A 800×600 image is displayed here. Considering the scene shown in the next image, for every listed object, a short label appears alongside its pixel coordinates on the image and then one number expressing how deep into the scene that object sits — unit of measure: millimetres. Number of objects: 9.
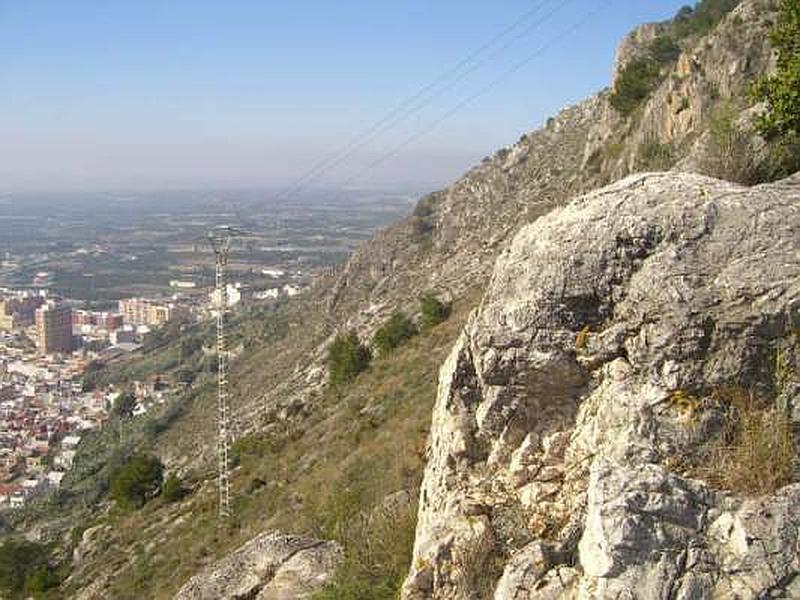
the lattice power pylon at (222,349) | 21236
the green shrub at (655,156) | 20453
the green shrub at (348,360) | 30922
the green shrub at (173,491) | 27891
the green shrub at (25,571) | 23859
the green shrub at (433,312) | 30219
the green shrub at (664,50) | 36656
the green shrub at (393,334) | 31250
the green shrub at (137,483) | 29703
